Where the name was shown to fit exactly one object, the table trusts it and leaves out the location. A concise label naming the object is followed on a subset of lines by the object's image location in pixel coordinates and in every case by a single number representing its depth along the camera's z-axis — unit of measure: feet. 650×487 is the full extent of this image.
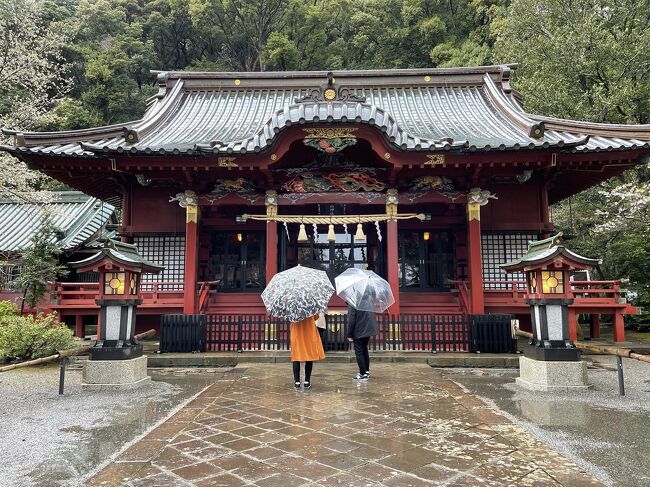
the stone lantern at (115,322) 24.23
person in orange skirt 22.39
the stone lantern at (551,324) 23.22
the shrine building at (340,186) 36.04
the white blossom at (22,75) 43.06
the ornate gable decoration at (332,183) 40.19
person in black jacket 23.97
